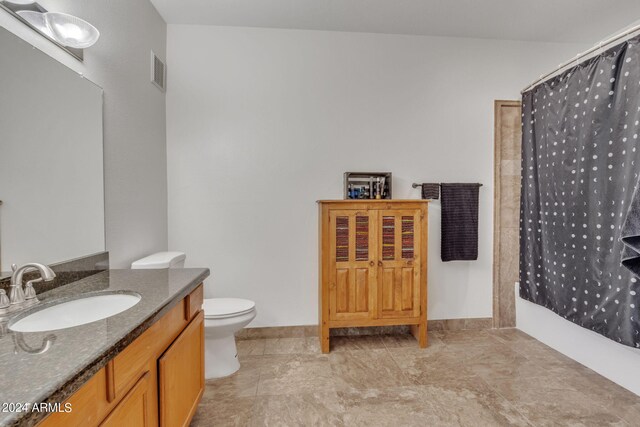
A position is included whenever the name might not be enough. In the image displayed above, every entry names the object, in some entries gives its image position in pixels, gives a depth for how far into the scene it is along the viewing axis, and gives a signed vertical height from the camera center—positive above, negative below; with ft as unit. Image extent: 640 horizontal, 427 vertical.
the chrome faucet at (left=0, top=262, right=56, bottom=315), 3.39 -0.97
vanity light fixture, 4.12 +2.64
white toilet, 6.72 -2.56
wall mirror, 3.92 +0.74
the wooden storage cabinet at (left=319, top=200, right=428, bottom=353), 8.09 -1.46
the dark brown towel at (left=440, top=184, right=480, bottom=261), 9.29 -0.49
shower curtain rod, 5.88 +3.39
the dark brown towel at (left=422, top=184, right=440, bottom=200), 9.16 +0.50
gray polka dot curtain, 6.05 +0.39
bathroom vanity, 2.18 -1.29
